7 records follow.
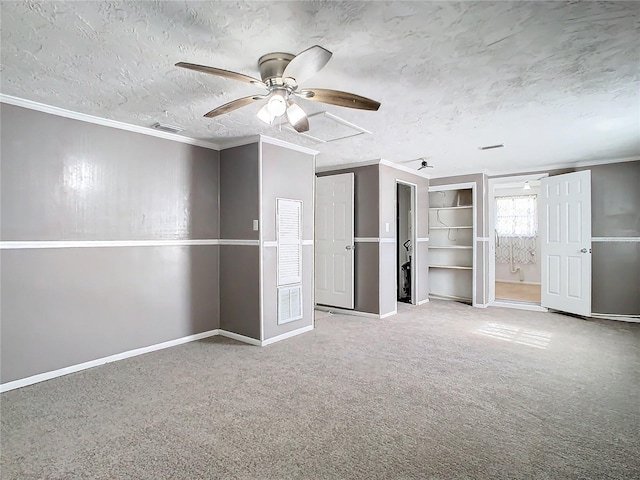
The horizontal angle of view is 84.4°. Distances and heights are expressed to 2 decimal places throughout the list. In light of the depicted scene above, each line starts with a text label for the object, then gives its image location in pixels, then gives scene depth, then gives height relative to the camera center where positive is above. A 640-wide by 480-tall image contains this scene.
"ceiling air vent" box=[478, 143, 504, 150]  4.13 +1.08
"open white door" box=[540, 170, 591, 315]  4.96 -0.09
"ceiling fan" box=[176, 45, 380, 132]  1.88 +0.89
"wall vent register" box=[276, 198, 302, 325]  4.08 -0.25
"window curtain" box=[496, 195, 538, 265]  8.16 +0.18
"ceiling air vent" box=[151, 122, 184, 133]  3.43 +1.11
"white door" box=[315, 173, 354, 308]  5.33 -0.04
